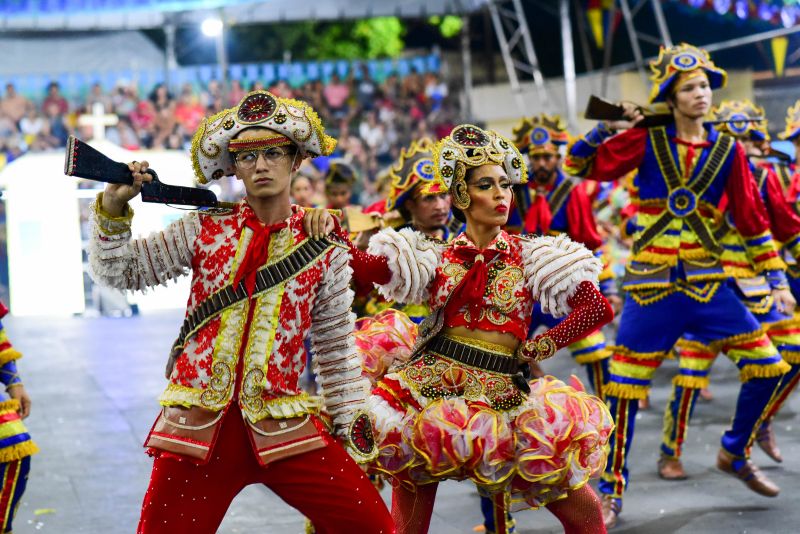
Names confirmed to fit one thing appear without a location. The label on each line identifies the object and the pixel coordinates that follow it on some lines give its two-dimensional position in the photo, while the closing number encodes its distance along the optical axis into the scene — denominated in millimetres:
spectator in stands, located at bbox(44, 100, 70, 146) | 23266
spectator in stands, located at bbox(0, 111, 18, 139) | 22875
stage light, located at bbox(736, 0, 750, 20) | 17297
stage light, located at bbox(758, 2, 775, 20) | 16672
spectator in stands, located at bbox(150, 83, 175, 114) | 23594
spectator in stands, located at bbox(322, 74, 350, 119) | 24969
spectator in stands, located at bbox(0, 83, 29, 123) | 23234
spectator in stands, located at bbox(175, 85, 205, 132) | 23406
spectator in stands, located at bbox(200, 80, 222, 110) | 24188
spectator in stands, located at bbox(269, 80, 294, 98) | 24016
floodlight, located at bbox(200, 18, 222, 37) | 19494
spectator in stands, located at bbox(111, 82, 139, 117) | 23625
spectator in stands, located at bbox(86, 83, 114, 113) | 23641
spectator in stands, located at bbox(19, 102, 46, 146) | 22906
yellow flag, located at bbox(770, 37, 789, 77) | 17062
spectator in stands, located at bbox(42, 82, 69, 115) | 23562
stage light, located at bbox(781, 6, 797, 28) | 16011
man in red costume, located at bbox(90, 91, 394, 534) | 3893
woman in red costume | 4516
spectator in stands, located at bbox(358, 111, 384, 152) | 24328
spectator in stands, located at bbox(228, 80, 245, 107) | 24656
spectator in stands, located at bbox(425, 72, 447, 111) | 25297
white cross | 20391
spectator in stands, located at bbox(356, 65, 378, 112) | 25125
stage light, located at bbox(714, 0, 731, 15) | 17688
